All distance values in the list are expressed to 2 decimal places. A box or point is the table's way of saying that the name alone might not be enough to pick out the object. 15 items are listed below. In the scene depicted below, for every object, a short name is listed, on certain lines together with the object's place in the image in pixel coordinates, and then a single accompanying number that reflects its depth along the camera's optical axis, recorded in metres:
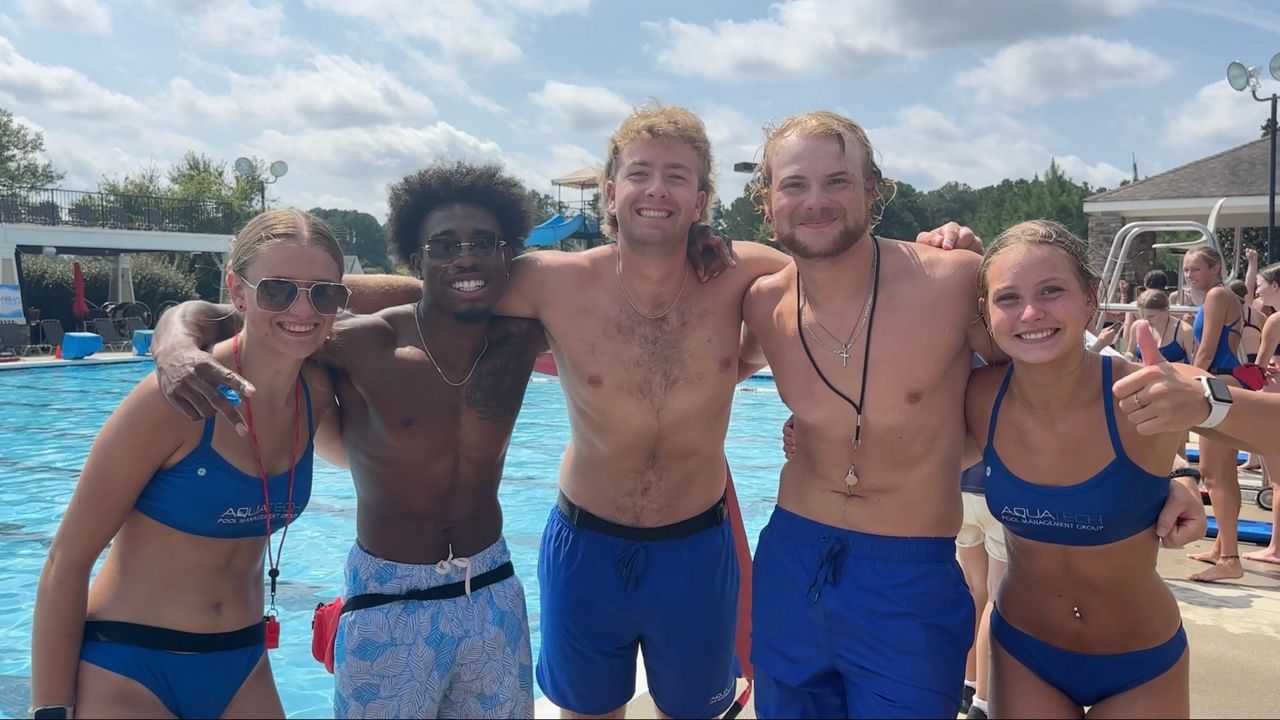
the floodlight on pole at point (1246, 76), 12.28
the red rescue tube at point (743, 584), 3.41
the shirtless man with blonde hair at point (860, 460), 2.36
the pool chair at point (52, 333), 18.95
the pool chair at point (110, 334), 19.88
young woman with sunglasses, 2.10
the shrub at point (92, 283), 23.16
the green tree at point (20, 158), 46.00
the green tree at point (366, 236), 80.88
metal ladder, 7.71
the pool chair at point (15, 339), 17.84
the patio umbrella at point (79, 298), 21.55
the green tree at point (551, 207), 36.66
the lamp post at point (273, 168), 27.48
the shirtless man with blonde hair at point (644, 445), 2.91
